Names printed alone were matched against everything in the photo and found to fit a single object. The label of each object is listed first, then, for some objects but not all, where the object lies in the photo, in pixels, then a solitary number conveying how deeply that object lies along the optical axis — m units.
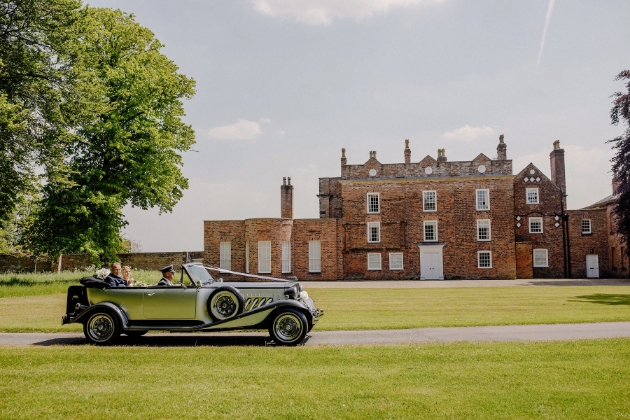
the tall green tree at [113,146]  26.78
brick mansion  41.19
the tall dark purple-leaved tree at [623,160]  29.94
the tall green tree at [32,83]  22.45
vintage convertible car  10.48
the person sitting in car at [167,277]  11.11
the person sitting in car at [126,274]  12.34
